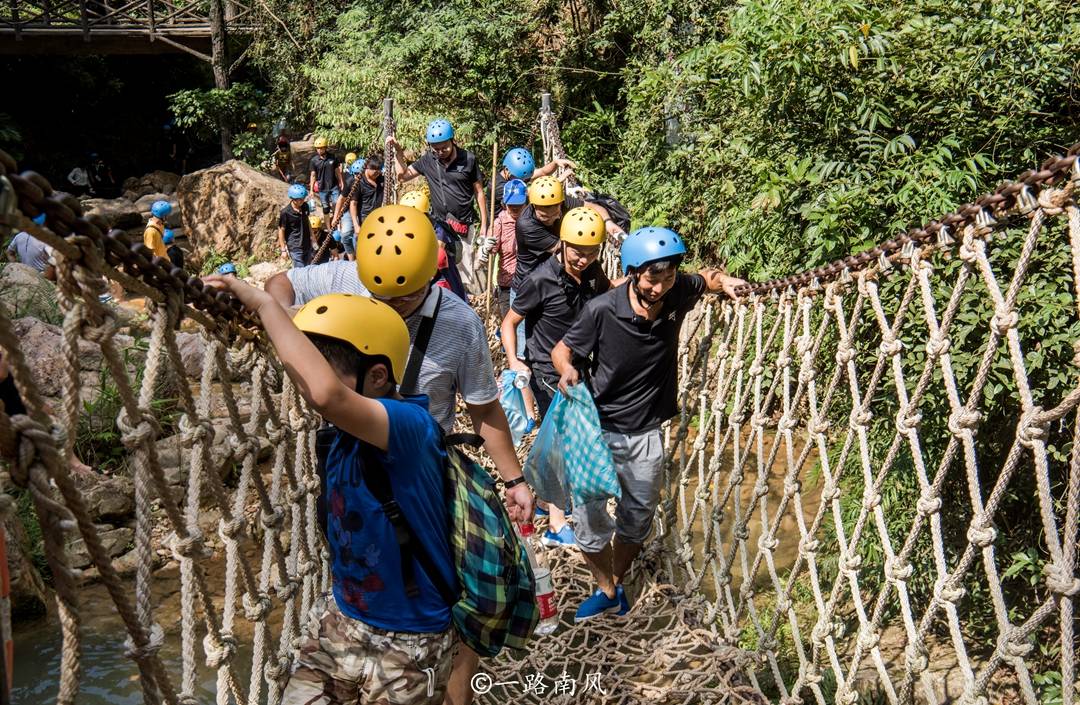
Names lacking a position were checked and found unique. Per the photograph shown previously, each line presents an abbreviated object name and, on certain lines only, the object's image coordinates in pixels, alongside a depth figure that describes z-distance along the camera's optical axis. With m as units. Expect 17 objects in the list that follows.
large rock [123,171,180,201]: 13.94
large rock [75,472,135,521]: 5.06
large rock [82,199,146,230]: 12.16
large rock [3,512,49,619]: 4.12
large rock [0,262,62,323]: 6.33
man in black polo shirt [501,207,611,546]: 3.25
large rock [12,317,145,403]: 5.40
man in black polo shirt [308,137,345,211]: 9.09
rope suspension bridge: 1.24
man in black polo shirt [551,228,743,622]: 2.69
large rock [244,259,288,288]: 10.02
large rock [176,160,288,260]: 11.09
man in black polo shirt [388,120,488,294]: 5.29
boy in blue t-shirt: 1.57
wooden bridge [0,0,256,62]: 12.18
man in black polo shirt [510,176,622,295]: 3.98
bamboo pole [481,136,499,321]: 6.02
